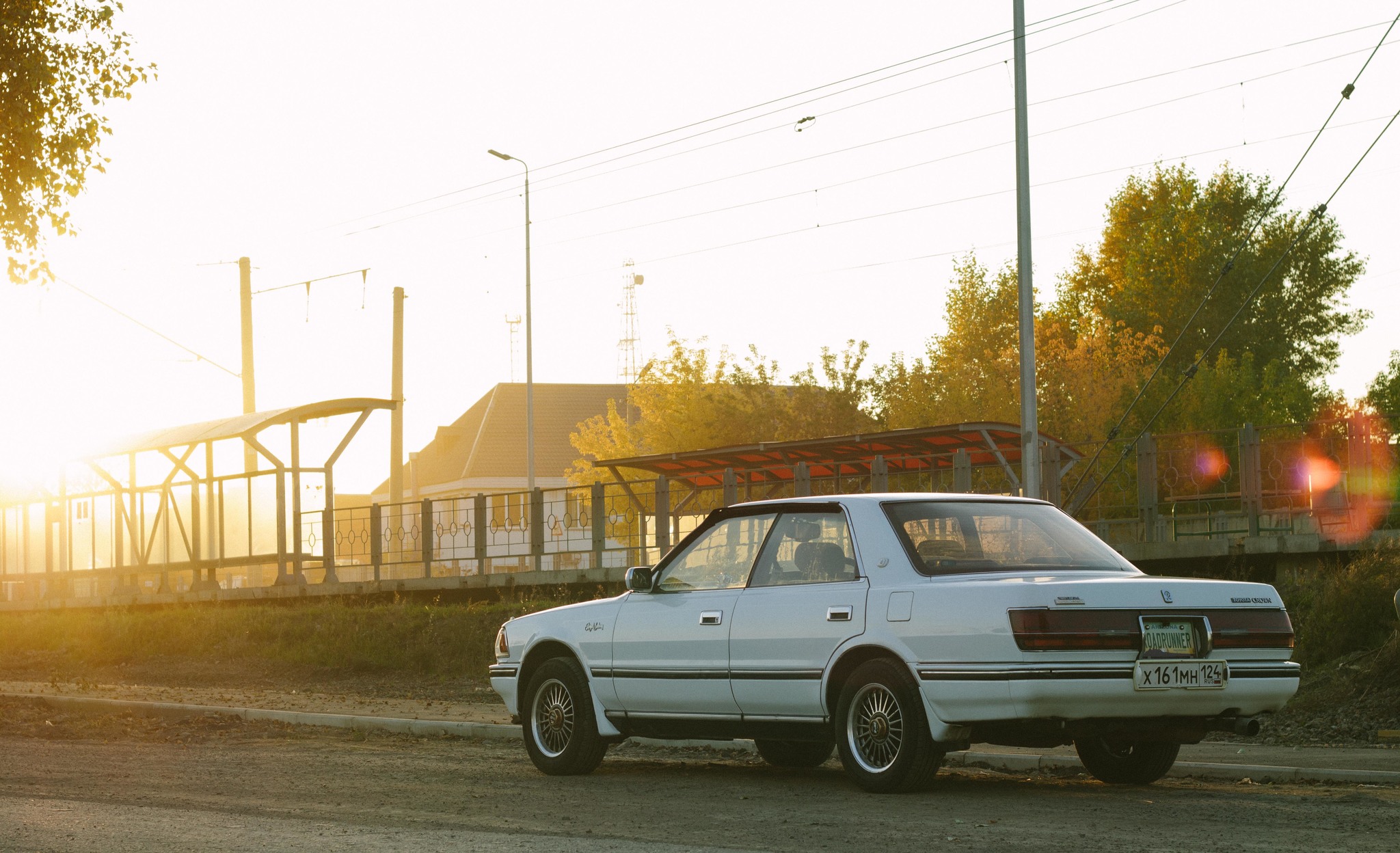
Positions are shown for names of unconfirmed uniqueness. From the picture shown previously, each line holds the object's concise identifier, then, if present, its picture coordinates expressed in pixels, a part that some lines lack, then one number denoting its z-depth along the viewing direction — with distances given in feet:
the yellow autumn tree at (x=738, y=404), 180.04
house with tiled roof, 272.51
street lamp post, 137.59
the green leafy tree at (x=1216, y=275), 201.57
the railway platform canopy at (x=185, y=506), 95.14
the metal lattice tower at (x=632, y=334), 262.47
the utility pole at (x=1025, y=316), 62.18
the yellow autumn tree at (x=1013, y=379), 172.55
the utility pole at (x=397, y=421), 120.47
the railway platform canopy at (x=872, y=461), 69.00
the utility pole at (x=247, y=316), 114.42
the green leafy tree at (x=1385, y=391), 238.27
